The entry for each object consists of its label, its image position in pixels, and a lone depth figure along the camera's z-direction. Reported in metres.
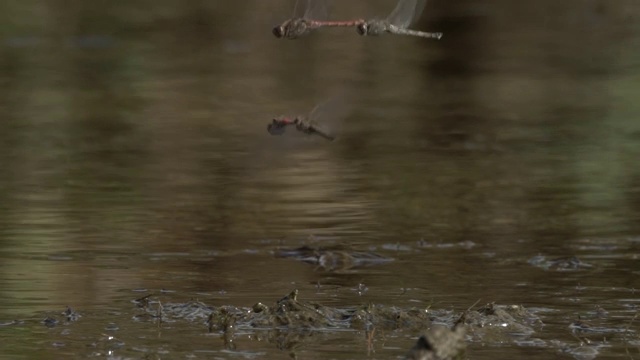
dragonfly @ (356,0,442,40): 11.18
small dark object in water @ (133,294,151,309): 8.64
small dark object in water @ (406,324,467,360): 6.83
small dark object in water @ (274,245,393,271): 10.17
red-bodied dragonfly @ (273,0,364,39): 11.08
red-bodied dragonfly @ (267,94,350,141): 11.40
